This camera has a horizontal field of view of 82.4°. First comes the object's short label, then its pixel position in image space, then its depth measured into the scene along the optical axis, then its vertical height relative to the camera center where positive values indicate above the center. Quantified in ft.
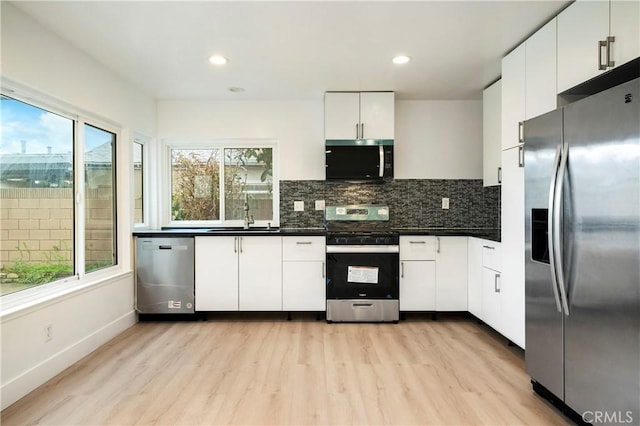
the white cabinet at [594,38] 5.79 +2.97
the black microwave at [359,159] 12.53 +1.76
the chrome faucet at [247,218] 13.73 -0.29
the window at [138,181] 13.14 +1.11
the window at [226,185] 14.20 +1.00
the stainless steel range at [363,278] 11.75 -2.19
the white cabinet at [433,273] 12.00 -2.10
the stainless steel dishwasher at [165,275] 11.91 -2.09
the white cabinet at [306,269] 12.01 -1.94
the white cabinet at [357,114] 12.53 +3.29
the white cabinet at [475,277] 11.16 -2.14
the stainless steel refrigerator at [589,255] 4.96 -0.72
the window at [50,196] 7.54 +0.37
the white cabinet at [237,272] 12.03 -2.03
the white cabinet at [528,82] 7.72 +2.95
